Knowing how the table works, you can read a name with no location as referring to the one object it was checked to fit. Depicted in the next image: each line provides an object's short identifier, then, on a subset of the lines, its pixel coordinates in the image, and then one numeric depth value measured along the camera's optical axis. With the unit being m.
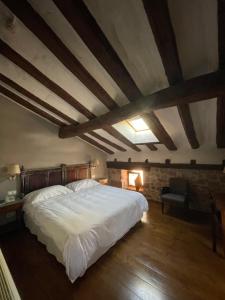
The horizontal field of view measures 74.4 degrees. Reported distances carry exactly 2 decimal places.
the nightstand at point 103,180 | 5.09
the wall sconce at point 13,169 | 3.05
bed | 1.89
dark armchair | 3.46
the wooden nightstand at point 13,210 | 2.81
